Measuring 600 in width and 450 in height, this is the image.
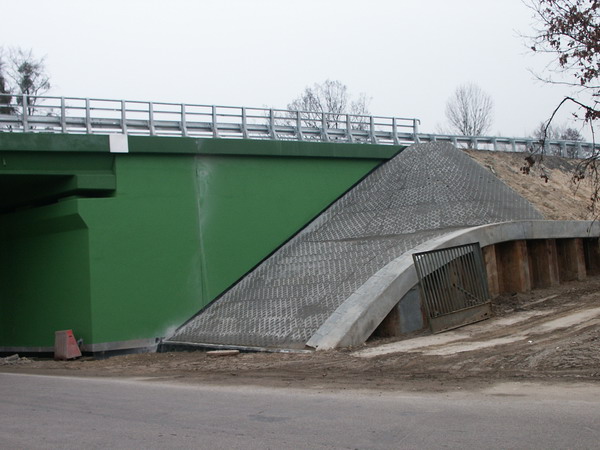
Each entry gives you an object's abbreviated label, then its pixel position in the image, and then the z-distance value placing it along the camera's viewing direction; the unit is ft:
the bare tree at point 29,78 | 160.66
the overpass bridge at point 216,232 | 65.92
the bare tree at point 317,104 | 201.26
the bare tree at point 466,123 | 218.79
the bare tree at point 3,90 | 134.02
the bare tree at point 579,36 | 37.50
